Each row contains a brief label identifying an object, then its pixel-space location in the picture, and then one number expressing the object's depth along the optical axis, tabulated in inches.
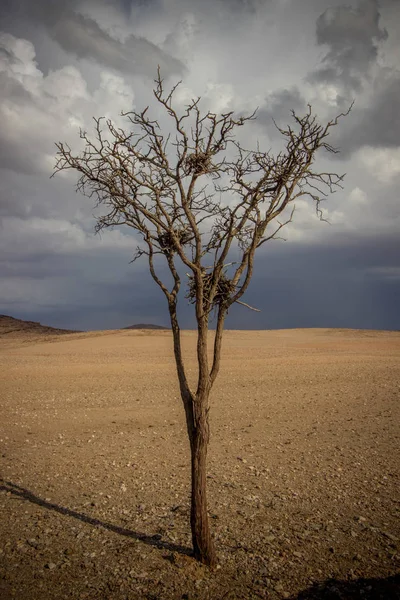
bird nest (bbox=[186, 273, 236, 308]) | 232.4
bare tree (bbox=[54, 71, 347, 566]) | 223.3
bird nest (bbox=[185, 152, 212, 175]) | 227.9
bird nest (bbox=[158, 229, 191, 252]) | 243.0
